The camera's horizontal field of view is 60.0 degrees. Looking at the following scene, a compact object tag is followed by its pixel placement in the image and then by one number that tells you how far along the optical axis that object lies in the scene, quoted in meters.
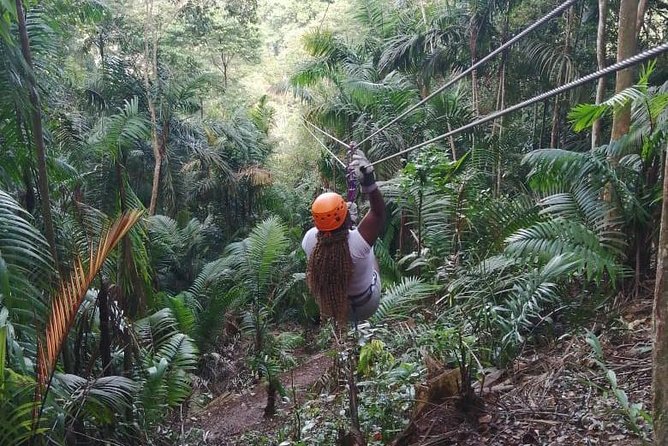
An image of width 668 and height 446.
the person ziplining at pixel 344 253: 3.27
